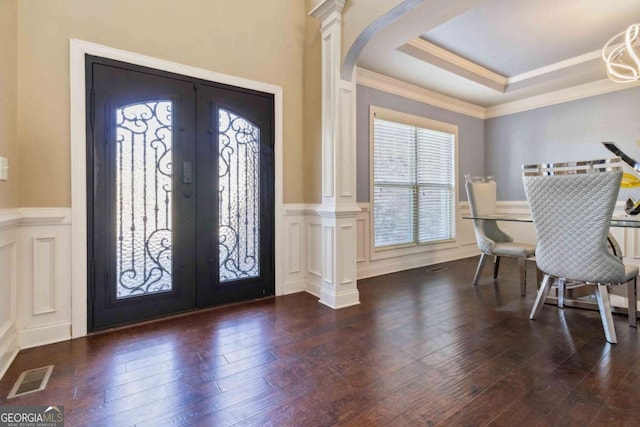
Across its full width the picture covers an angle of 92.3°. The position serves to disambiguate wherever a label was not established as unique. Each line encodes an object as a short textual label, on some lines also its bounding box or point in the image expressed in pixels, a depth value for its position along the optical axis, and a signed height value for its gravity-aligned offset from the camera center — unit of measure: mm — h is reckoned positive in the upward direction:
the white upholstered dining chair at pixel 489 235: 3113 -262
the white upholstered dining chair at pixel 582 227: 1910 -107
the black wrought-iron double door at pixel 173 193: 2234 +171
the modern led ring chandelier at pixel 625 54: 2430 +1413
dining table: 2271 -770
